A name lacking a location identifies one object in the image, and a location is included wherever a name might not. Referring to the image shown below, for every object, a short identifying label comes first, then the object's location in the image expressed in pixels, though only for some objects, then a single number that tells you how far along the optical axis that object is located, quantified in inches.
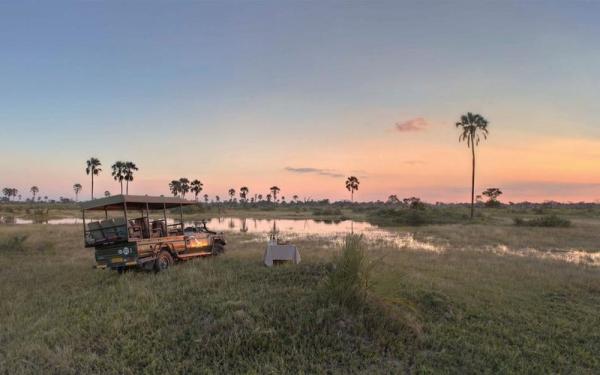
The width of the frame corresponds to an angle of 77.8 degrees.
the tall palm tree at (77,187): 6417.3
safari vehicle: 439.8
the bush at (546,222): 1421.0
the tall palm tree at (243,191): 5590.6
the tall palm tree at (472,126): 1914.4
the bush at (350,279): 286.8
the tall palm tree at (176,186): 4190.9
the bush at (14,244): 738.8
